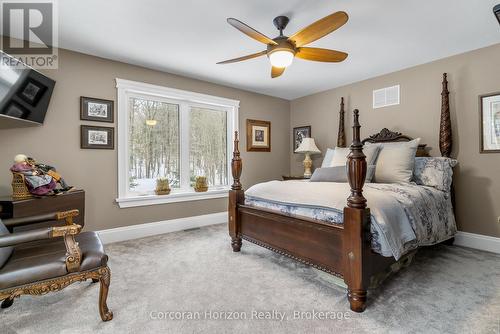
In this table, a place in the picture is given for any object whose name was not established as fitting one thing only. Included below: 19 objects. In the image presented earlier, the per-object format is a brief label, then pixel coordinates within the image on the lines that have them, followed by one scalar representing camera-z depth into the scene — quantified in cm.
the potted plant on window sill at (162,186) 374
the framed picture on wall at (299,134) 501
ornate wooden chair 140
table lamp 451
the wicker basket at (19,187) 220
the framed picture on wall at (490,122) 290
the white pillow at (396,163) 284
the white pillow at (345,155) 308
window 347
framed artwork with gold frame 473
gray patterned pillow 282
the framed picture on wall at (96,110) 309
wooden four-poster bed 175
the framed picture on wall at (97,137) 310
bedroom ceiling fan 190
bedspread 180
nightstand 445
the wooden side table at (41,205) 208
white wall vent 375
